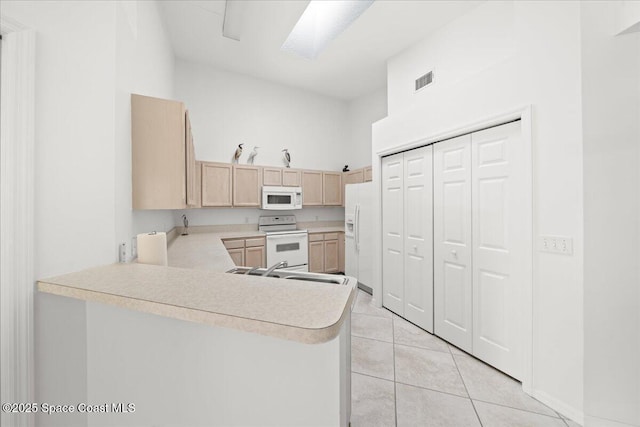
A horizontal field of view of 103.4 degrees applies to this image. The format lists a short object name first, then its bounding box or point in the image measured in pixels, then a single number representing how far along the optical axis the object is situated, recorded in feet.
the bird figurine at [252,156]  15.25
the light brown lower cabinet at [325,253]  15.46
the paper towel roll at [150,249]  4.66
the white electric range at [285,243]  14.05
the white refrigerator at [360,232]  12.74
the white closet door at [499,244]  6.34
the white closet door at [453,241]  7.69
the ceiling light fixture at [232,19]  8.77
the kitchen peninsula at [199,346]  2.49
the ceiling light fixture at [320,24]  9.28
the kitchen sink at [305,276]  4.65
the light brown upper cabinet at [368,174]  14.85
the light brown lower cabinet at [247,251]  13.05
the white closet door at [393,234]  10.31
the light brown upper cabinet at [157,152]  5.39
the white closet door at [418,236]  9.02
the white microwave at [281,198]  14.64
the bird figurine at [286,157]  16.28
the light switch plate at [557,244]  5.32
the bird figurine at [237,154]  14.50
